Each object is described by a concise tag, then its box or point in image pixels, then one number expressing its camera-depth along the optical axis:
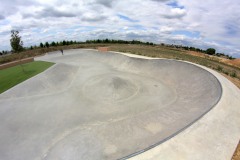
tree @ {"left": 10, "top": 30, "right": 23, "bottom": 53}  23.98
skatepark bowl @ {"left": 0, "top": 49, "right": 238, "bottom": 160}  7.72
